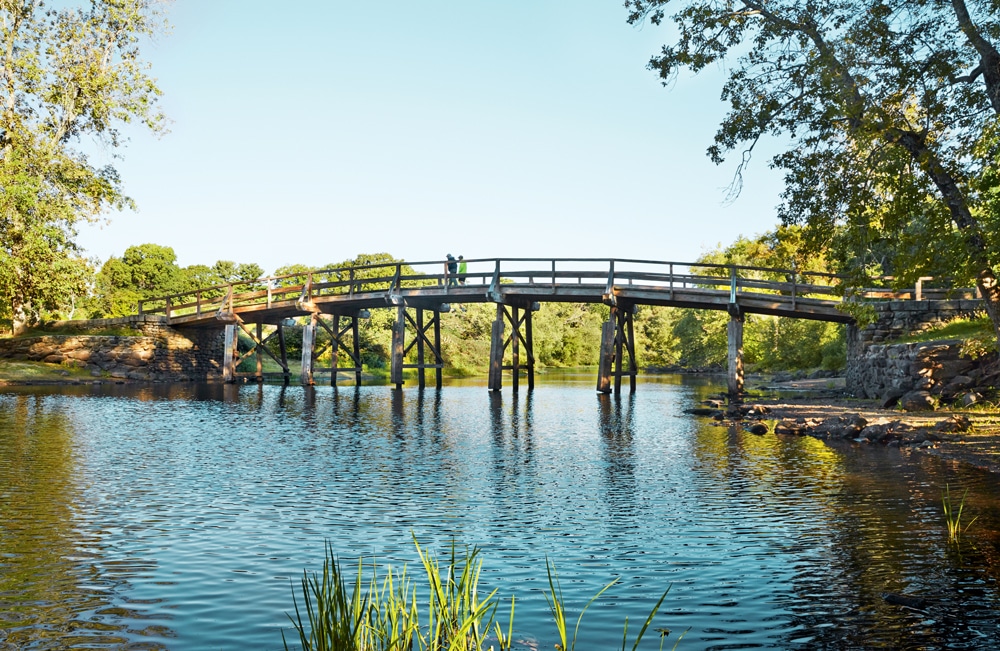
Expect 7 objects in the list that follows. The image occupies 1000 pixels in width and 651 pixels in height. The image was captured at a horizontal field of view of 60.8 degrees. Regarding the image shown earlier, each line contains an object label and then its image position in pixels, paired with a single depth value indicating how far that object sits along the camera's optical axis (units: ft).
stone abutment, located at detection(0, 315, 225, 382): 138.41
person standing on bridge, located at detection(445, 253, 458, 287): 123.13
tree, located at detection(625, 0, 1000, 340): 48.49
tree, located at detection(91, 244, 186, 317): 218.38
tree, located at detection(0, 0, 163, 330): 113.80
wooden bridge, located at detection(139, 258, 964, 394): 105.19
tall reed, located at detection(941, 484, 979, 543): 29.76
